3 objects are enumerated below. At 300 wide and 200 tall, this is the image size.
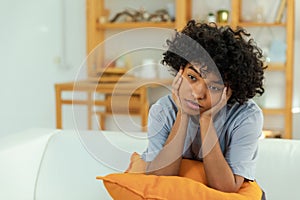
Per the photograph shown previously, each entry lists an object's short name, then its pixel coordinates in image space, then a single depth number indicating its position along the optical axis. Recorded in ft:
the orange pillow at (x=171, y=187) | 6.94
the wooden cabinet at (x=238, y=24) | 17.71
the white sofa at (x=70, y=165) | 8.13
